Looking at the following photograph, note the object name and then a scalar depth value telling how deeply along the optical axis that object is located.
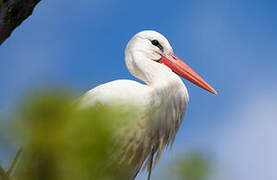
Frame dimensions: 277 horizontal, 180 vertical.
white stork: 12.38
